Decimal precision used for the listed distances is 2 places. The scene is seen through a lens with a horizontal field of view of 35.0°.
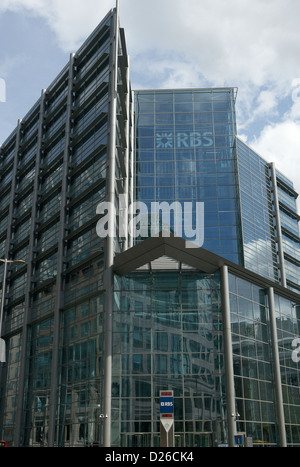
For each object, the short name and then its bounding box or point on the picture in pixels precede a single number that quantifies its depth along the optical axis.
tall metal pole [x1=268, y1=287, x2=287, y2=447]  36.84
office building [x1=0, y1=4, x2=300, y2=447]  35.69
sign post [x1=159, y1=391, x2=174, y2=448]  21.60
